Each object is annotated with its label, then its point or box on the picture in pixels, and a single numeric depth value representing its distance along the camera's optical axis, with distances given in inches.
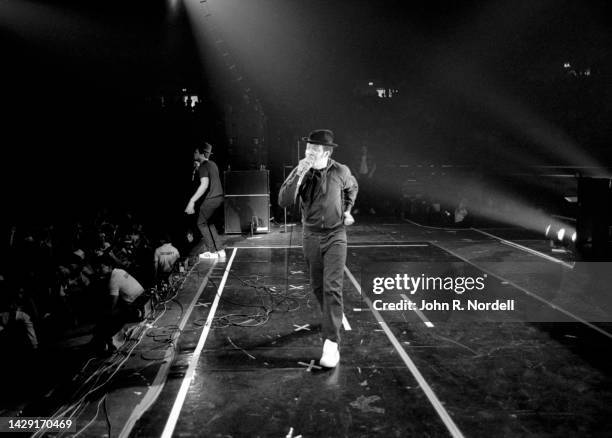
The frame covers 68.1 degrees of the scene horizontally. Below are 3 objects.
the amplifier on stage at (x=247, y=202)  418.3
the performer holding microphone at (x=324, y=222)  146.9
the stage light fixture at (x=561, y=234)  318.4
